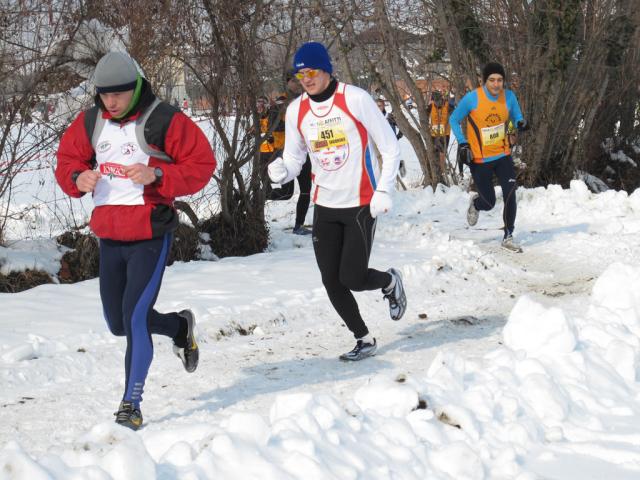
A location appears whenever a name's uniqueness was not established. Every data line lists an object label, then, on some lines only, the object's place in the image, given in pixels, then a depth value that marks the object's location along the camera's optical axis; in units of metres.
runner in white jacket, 8.98
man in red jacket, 7.36
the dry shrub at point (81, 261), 13.93
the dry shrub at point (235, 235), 16.31
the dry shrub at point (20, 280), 13.17
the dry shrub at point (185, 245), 15.42
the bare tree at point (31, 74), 13.31
